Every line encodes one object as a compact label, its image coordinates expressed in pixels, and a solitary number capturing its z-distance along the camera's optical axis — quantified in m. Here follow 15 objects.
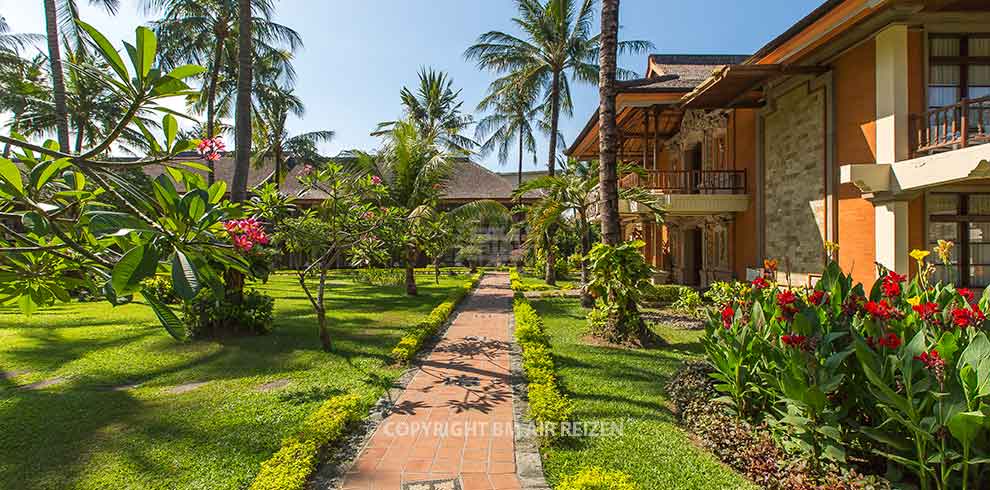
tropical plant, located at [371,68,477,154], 27.31
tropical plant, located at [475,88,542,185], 23.86
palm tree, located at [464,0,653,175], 16.70
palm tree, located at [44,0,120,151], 11.29
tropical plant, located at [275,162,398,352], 7.04
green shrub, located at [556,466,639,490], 3.06
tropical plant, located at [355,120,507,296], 14.45
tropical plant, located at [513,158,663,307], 11.25
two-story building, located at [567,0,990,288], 8.02
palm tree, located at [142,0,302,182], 14.67
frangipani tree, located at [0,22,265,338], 1.42
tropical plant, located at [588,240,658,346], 7.83
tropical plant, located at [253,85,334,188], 20.20
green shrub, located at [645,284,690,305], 13.31
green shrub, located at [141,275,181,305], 10.35
